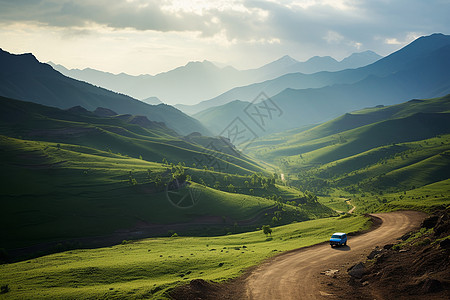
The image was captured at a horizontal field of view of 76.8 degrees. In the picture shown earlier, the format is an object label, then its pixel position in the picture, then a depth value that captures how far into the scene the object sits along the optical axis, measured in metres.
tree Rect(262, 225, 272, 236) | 87.18
